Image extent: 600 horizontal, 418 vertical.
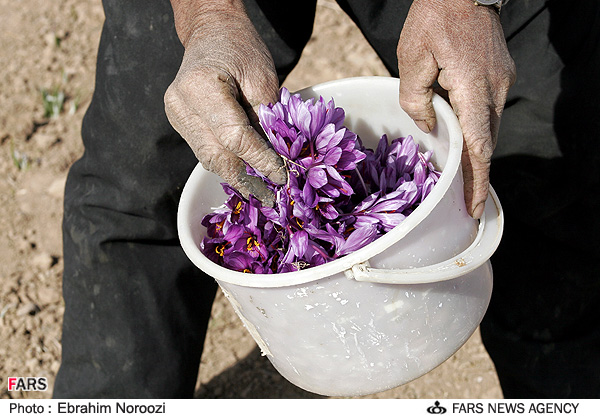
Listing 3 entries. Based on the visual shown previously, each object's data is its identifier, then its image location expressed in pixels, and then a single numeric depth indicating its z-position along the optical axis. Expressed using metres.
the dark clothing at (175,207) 1.65
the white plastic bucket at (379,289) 1.17
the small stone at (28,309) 2.35
